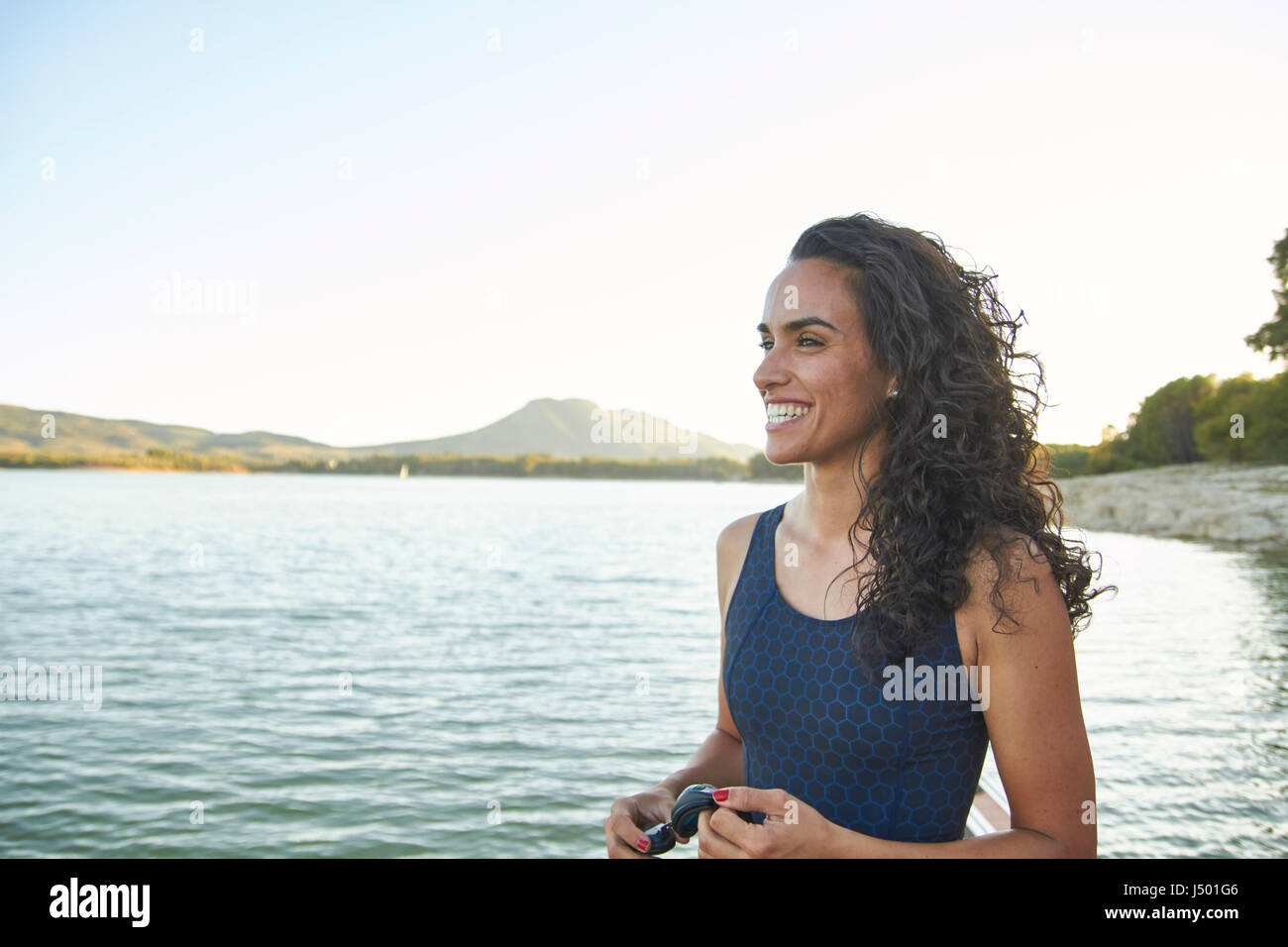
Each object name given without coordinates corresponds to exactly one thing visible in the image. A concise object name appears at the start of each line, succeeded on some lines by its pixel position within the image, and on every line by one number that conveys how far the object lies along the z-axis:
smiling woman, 1.88
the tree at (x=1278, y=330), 38.28
